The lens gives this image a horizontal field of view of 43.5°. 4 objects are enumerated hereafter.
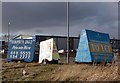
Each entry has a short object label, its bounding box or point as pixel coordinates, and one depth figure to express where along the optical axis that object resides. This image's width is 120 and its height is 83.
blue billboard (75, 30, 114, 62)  9.83
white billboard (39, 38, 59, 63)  11.93
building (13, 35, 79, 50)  42.29
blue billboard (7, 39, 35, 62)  13.37
